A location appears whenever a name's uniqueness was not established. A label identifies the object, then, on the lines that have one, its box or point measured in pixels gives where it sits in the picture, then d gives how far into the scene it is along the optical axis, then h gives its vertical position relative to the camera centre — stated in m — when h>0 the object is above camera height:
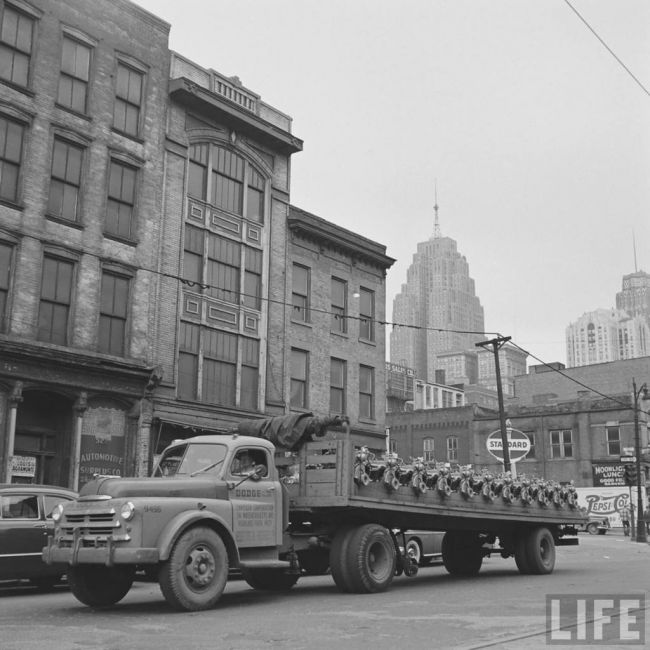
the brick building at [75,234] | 22.45 +7.72
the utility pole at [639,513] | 40.28 +0.35
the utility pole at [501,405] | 32.75 +4.55
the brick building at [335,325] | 30.97 +7.19
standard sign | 31.05 +2.64
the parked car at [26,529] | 13.59 -0.26
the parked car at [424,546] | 21.06 -0.67
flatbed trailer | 10.76 -0.04
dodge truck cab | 10.63 -0.13
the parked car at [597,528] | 52.41 -0.46
